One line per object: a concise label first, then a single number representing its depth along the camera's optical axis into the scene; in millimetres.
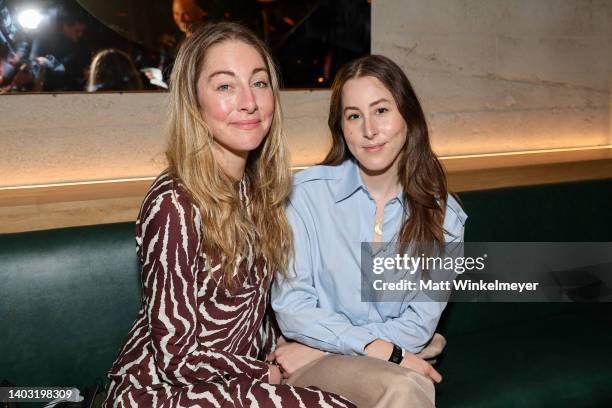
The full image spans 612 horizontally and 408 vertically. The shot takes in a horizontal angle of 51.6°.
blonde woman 1551
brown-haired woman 1903
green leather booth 1975
